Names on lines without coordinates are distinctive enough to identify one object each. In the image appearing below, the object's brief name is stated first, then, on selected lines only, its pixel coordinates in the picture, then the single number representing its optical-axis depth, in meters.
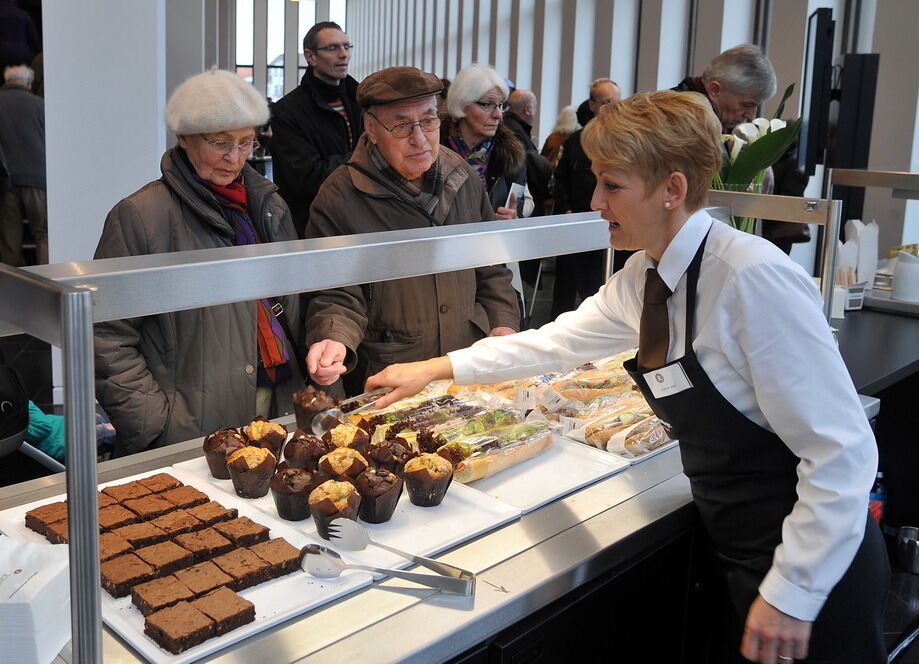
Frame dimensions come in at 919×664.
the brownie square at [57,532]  1.48
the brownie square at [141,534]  1.50
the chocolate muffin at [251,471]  1.71
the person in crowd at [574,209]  5.52
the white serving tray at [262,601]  1.26
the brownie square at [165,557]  1.43
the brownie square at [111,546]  1.44
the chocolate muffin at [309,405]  2.02
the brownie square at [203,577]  1.38
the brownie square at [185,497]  1.64
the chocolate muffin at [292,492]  1.63
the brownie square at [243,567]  1.41
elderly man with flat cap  2.69
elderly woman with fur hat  2.41
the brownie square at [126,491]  1.65
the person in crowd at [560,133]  7.04
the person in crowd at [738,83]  4.11
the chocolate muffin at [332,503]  1.57
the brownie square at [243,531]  1.52
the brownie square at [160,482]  1.70
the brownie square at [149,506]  1.58
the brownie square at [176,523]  1.54
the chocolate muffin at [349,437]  1.88
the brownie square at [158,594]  1.32
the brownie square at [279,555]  1.45
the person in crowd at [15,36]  7.13
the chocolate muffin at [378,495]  1.63
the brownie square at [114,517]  1.54
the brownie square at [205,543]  1.48
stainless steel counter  1.31
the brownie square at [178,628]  1.25
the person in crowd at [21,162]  6.63
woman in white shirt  1.53
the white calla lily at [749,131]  3.12
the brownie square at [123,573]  1.38
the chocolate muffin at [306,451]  1.80
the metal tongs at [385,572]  1.44
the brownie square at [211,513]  1.58
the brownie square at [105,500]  1.62
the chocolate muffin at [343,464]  1.72
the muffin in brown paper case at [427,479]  1.72
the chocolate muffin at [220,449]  1.79
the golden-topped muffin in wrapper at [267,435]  1.87
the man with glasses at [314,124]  4.38
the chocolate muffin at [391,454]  1.77
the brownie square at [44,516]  1.52
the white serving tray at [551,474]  1.83
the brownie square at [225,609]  1.30
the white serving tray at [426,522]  1.57
